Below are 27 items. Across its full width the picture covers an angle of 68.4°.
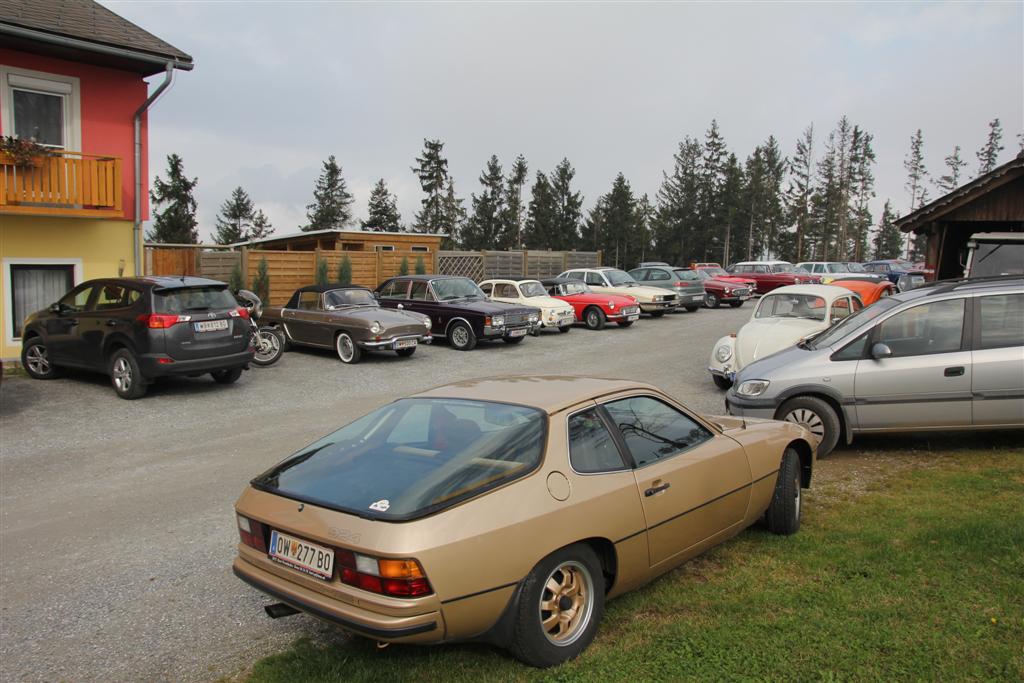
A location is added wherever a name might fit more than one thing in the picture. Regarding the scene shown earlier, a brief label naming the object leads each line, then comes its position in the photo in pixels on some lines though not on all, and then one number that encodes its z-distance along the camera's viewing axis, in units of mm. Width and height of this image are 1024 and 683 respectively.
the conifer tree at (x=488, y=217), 66312
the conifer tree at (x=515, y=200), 67125
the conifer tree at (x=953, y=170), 80250
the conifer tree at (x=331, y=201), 68750
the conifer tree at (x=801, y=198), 74750
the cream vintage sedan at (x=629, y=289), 24438
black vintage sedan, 17344
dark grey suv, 11172
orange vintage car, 14367
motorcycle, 14727
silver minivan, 7270
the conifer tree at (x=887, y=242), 92375
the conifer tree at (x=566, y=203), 66188
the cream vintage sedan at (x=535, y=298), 20344
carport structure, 13516
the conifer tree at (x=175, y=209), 55469
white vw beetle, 11172
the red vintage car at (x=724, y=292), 28844
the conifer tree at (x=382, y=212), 69062
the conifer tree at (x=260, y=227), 71125
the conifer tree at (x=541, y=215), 65312
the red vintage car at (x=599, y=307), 21547
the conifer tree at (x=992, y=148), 74688
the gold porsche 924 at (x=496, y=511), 3260
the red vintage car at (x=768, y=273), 32594
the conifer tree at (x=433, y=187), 66375
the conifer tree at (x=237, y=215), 70312
